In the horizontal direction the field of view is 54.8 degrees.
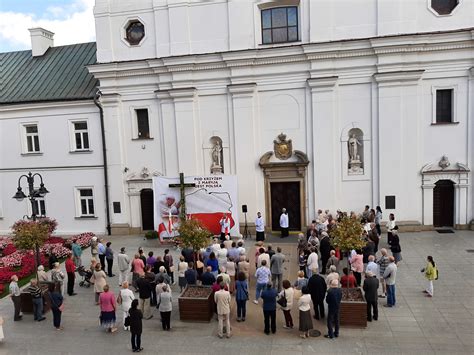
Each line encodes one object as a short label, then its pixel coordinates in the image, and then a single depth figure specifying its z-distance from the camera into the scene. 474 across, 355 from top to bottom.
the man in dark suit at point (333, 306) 12.17
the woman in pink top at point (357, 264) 15.59
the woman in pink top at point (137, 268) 15.84
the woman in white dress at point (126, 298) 13.12
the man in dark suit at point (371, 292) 13.02
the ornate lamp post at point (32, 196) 16.31
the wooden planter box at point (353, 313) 12.93
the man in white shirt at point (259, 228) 22.53
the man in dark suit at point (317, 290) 13.12
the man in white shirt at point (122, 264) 16.66
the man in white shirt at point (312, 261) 15.49
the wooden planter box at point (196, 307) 13.79
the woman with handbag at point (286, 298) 12.65
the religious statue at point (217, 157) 24.73
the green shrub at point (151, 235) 24.67
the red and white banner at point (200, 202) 23.20
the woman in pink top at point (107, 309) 13.10
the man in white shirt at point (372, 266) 13.84
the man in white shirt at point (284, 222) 22.94
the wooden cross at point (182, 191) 23.62
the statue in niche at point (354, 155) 23.27
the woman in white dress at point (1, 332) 13.07
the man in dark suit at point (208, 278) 14.71
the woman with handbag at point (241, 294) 13.41
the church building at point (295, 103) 22.30
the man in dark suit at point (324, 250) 17.27
